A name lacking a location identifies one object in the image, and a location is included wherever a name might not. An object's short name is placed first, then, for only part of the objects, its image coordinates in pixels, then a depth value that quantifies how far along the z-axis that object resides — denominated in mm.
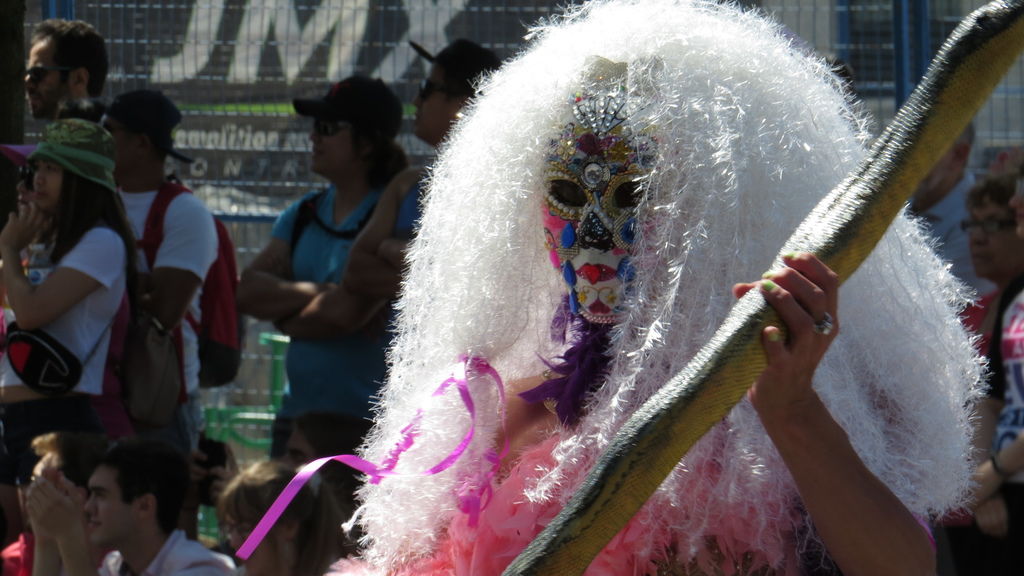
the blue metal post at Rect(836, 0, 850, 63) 9071
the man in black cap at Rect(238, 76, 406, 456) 7568
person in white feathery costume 3281
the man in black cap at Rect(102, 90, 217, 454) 8040
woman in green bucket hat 7283
